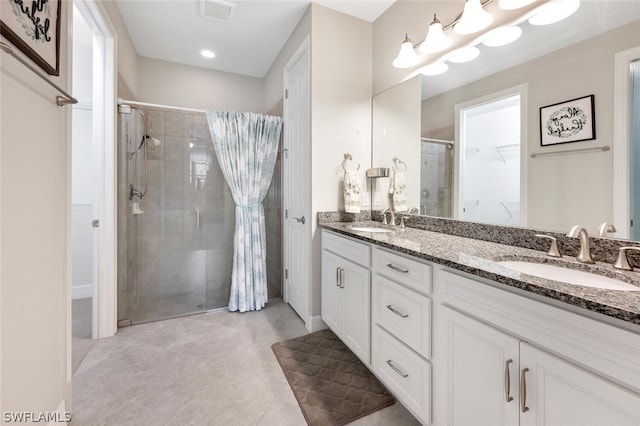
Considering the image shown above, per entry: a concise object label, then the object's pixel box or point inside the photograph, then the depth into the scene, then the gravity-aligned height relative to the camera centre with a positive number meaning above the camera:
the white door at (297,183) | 2.23 +0.25
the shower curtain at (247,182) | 2.52 +0.28
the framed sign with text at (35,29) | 0.84 +0.64
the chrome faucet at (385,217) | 2.10 -0.05
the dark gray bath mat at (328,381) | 1.36 -1.01
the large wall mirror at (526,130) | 1.05 +0.44
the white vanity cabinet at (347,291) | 1.57 -0.53
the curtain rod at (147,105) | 2.17 +0.94
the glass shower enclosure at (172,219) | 2.37 -0.09
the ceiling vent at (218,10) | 2.09 +1.64
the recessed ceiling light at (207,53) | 2.86 +1.71
